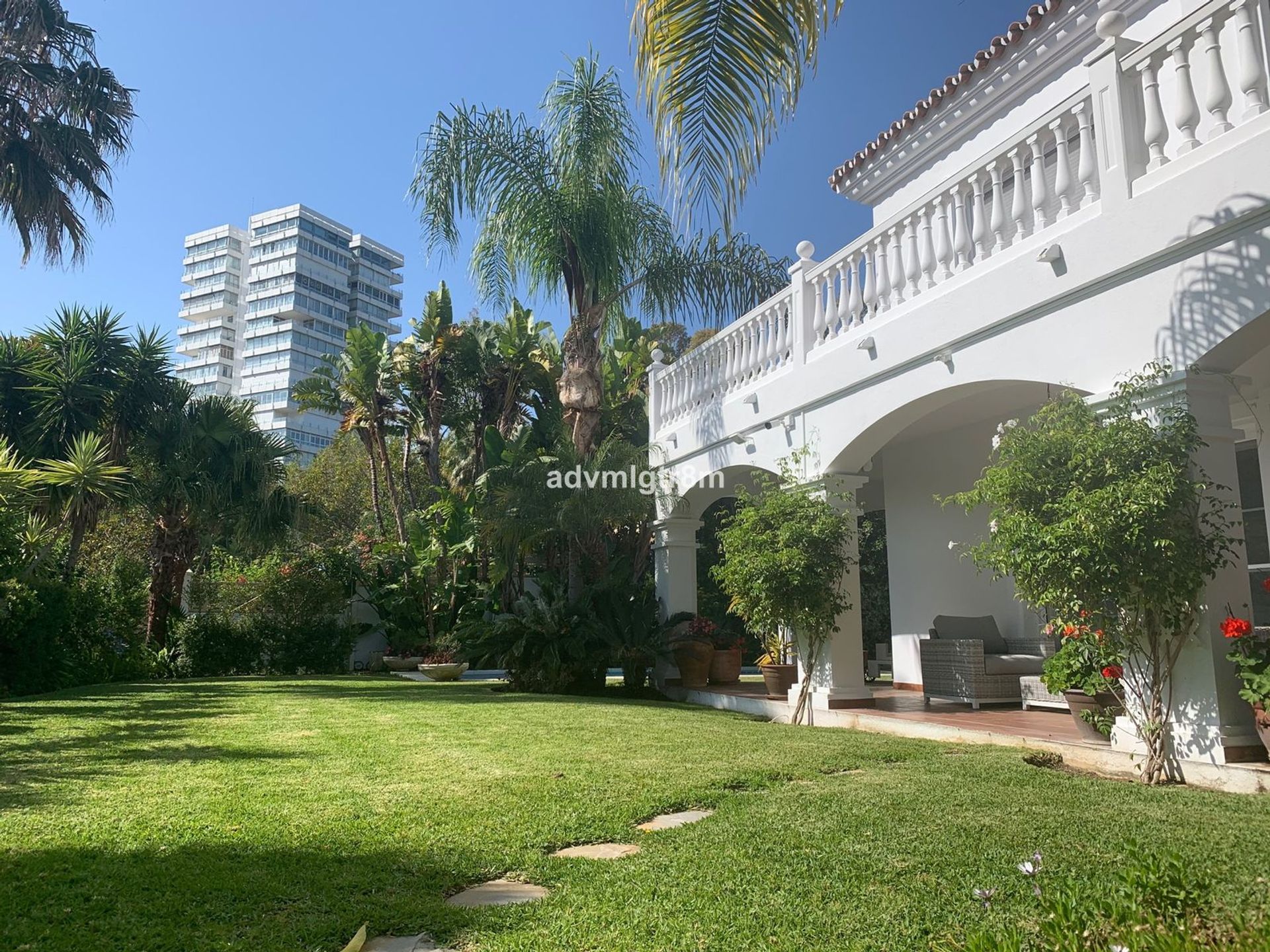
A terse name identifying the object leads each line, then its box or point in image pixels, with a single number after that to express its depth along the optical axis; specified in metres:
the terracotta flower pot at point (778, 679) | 12.20
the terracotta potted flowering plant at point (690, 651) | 13.95
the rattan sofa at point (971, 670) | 10.28
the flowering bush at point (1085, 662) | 6.13
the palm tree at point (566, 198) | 14.34
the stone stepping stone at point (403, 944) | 3.14
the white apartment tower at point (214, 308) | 122.94
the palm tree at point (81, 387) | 15.69
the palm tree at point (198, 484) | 17.50
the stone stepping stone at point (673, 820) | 4.89
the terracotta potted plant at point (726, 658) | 14.41
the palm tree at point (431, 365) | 26.41
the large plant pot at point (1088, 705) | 6.80
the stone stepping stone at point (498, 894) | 3.61
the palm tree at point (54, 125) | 14.19
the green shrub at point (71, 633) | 12.95
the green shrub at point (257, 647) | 18.42
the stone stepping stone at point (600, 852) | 4.30
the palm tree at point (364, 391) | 27.41
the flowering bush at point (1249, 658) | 5.44
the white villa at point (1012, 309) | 5.92
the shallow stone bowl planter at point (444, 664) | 18.97
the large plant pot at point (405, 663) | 21.27
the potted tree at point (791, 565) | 9.62
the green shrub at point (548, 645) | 13.41
